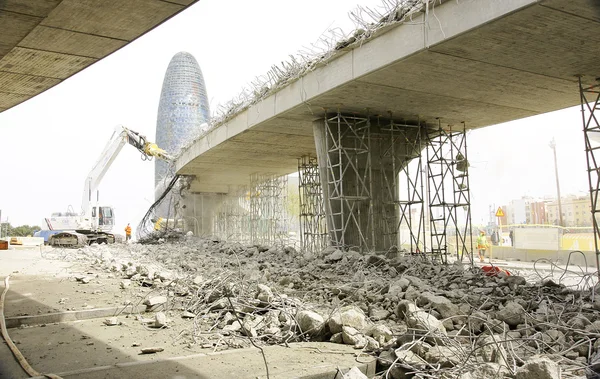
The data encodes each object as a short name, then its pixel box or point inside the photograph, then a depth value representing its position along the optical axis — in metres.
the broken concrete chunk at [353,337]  4.82
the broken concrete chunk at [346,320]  5.12
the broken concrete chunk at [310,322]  5.22
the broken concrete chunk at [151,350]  4.64
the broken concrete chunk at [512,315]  5.48
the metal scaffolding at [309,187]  19.03
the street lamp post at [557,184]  26.65
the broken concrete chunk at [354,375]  3.69
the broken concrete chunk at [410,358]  4.11
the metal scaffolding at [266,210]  24.16
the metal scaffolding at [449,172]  14.16
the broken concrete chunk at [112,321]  5.90
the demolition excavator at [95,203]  24.59
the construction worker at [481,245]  20.61
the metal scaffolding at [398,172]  13.77
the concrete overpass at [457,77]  7.58
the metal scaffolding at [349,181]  12.71
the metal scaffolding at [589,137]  9.66
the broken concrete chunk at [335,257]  10.52
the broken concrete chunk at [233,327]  5.37
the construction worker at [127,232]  30.38
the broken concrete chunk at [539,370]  3.48
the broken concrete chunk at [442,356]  4.08
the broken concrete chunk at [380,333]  4.88
